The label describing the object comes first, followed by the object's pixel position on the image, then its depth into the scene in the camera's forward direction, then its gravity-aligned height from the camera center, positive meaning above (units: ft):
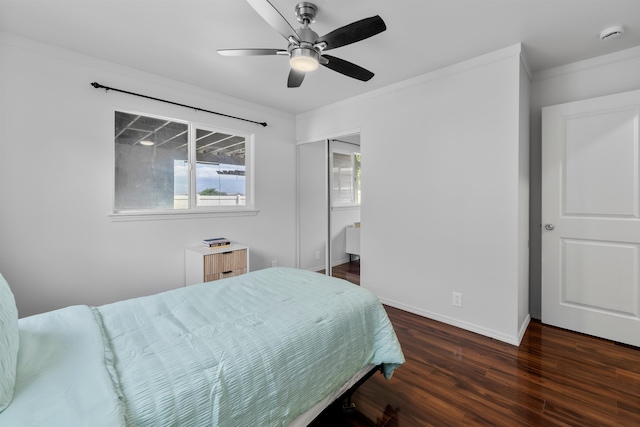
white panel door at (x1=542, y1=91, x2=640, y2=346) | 7.63 -0.14
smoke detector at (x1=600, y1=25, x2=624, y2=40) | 6.77 +4.39
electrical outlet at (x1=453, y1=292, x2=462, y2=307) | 8.80 -2.71
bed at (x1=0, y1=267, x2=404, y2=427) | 2.72 -1.75
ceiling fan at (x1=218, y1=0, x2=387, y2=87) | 5.08 +3.46
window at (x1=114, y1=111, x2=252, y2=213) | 9.38 +1.78
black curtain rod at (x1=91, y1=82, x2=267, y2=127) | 8.38 +3.91
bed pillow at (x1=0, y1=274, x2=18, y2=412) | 2.58 -1.36
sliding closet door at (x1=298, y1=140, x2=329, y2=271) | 14.53 +0.33
